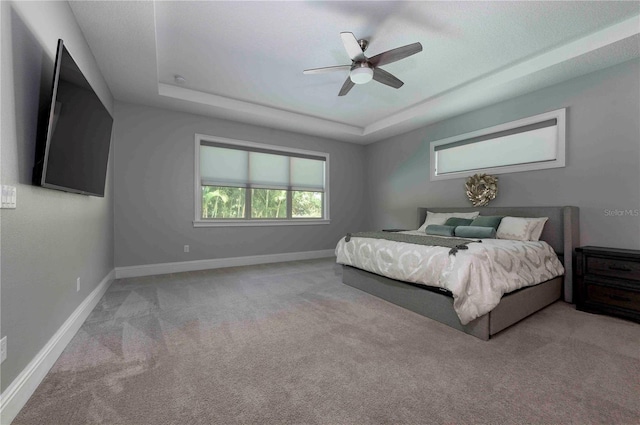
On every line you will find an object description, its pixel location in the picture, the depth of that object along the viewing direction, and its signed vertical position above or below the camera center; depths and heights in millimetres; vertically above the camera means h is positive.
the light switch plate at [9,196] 1290 +66
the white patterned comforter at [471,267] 2148 -543
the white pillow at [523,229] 3234 -235
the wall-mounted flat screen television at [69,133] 1627 +553
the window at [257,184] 4777 +509
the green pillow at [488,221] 3508 -149
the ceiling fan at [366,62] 2424 +1484
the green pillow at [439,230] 3689 -282
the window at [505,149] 3484 +934
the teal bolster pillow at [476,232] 3309 -282
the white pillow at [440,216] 4094 -106
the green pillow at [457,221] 3805 -167
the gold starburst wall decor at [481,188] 4023 +332
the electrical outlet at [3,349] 1236 -657
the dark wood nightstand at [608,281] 2463 -694
